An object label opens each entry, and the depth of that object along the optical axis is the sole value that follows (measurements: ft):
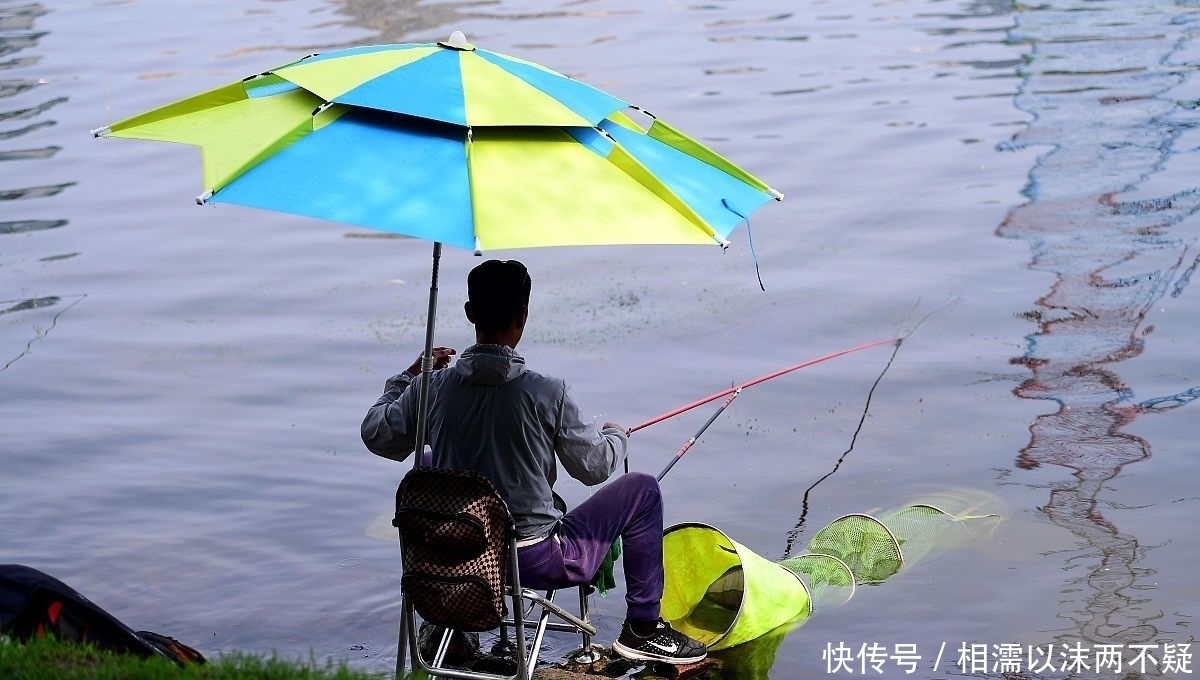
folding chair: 26.48
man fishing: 27.78
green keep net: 33.65
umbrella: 24.67
